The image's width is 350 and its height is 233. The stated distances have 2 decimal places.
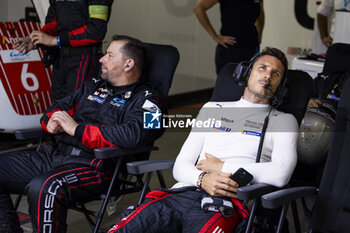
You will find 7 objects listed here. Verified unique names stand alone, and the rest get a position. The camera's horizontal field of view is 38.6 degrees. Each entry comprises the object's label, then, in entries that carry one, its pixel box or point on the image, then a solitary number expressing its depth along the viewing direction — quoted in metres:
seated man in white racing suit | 2.07
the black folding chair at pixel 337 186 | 2.07
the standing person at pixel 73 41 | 3.42
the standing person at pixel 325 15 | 5.13
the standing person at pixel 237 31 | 3.98
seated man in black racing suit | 2.35
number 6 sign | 4.14
